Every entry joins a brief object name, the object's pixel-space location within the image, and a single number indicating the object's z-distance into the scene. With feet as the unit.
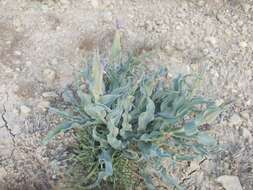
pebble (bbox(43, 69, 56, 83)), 6.21
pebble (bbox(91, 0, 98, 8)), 7.15
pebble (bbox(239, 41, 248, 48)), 7.03
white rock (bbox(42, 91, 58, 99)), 6.06
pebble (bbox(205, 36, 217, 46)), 6.98
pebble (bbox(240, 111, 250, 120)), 6.28
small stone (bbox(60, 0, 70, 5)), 7.12
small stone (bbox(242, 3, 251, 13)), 7.52
